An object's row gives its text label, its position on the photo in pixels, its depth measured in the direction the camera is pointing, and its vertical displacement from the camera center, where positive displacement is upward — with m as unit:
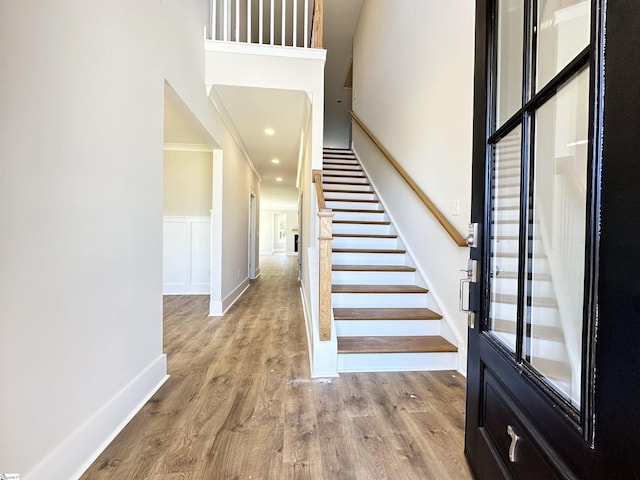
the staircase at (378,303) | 2.21 -0.62
